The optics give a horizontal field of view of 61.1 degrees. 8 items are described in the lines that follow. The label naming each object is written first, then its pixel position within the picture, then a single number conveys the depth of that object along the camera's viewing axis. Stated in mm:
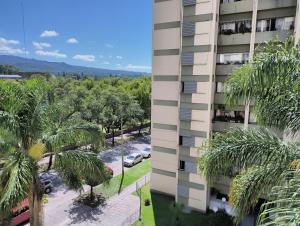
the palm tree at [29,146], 9586
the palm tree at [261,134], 7301
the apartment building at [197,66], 16484
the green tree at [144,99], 42312
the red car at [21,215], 16609
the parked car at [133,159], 29259
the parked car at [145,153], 32594
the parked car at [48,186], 21703
